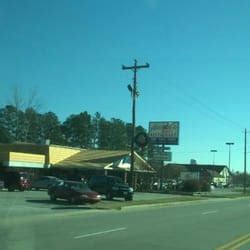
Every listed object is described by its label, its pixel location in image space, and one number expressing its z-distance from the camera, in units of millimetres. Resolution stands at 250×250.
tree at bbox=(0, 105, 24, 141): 107688
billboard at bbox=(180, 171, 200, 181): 98575
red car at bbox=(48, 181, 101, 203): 37531
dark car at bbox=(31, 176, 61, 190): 61706
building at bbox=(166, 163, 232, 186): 156375
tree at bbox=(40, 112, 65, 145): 131000
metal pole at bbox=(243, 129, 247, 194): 88619
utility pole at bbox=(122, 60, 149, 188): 55906
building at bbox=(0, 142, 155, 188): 71875
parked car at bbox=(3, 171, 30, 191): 54312
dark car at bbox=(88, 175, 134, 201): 45656
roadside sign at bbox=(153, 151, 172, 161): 75062
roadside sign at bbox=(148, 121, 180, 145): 79312
